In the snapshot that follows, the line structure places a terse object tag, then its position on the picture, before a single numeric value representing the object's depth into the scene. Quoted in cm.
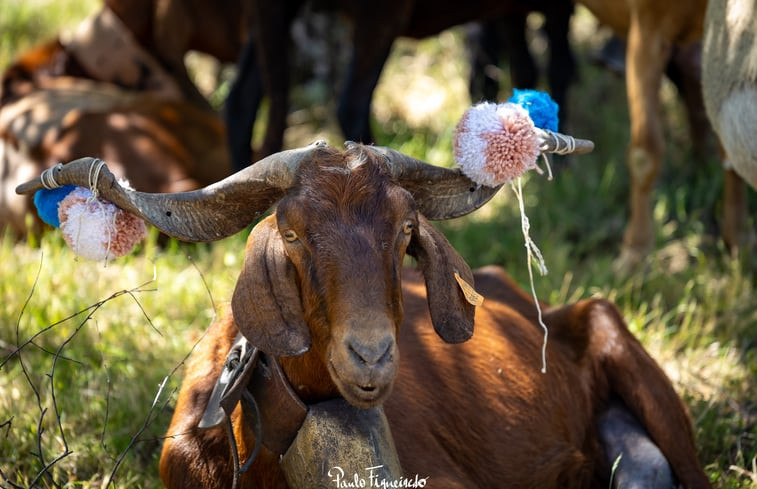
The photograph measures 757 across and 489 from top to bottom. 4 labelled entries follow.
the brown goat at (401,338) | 517
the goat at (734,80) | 789
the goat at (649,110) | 1145
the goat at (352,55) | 1240
